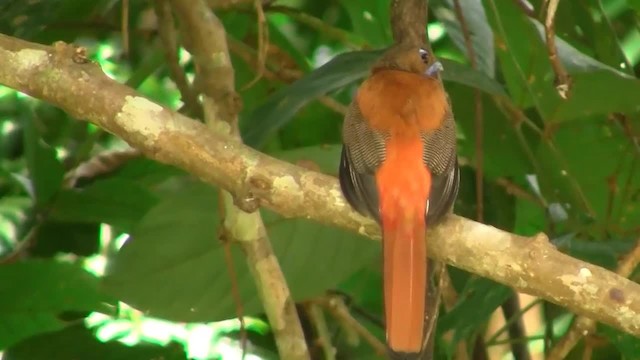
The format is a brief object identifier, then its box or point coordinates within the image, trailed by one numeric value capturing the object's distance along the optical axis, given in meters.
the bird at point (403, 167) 7.43
